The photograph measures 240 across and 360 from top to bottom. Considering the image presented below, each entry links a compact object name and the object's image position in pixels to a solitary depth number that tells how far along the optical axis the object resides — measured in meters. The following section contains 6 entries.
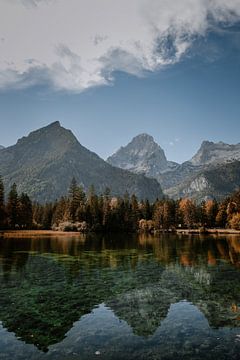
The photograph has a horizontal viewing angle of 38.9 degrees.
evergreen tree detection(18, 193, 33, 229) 143.38
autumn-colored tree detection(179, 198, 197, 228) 182.00
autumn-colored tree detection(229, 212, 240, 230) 148.70
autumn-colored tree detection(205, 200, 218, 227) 178.88
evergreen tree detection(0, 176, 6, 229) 125.74
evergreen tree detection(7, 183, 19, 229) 135.75
